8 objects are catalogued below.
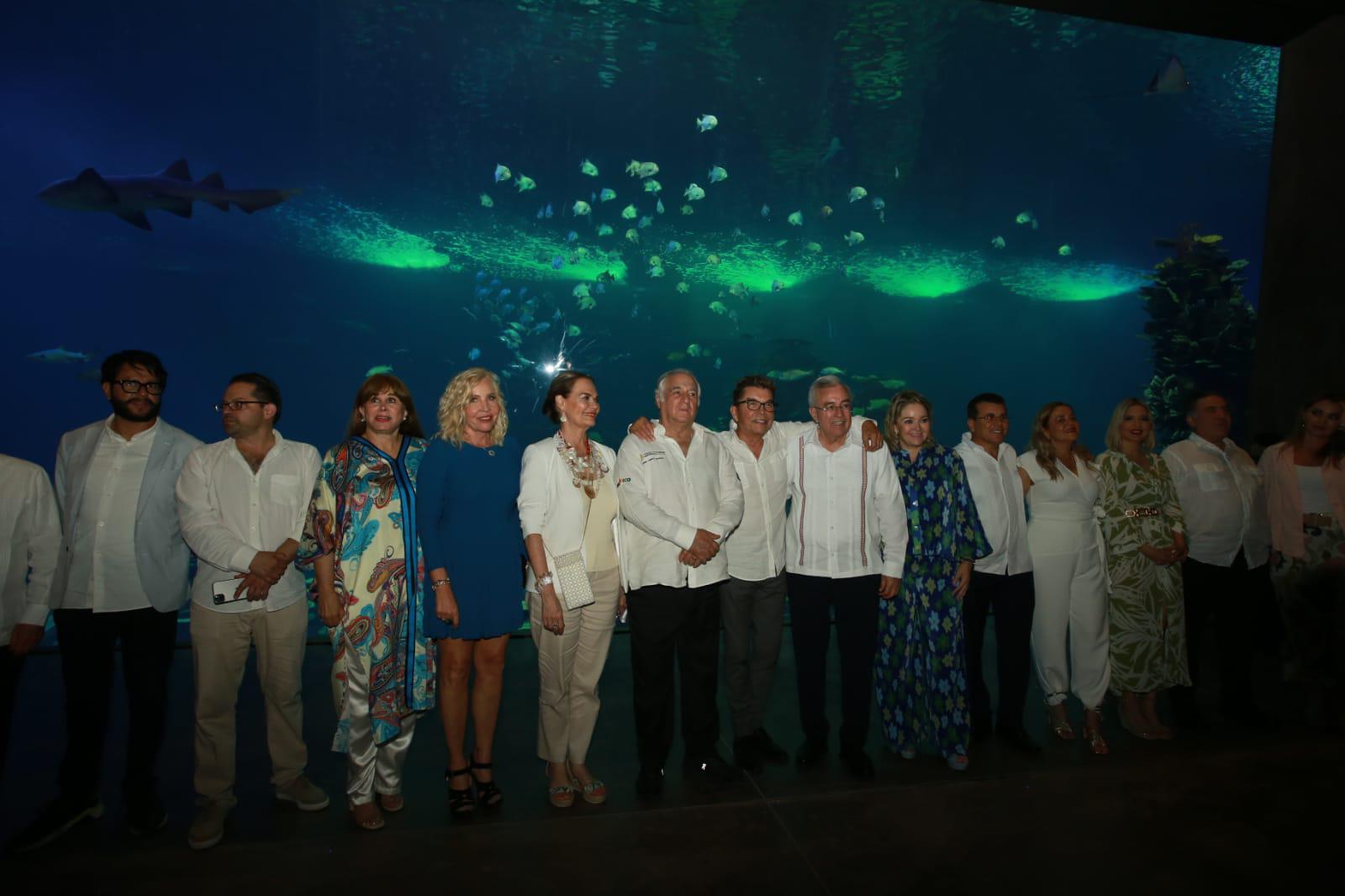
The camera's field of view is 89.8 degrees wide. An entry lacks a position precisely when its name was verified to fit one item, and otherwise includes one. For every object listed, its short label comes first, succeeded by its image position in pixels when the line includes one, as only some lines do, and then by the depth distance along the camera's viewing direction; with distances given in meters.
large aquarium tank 9.56
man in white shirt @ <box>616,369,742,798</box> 2.71
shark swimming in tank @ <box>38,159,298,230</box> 8.27
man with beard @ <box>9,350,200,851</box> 2.43
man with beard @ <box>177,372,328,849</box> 2.42
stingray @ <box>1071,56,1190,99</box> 9.20
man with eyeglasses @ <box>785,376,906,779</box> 2.94
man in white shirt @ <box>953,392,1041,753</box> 3.13
